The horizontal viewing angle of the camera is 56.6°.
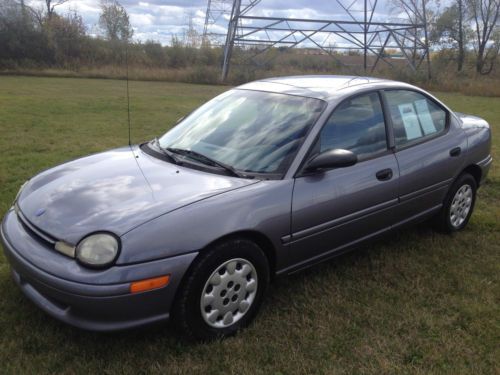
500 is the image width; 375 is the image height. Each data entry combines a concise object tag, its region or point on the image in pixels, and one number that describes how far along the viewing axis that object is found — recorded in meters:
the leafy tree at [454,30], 32.84
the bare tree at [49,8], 38.97
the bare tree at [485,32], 32.25
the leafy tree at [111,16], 23.79
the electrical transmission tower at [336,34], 20.06
